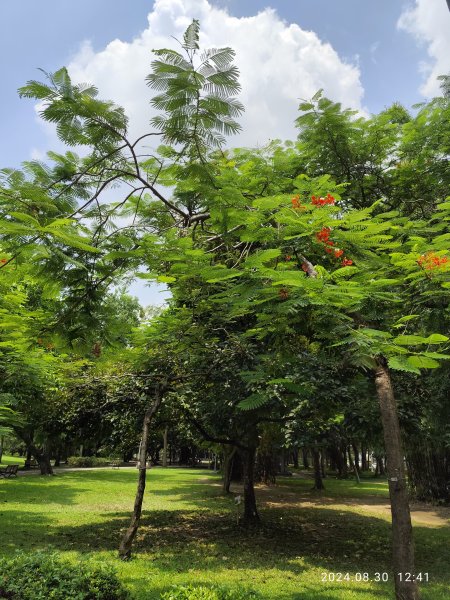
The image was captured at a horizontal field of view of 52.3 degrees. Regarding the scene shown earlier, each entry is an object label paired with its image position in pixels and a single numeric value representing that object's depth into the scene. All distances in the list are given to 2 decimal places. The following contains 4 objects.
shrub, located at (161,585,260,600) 4.48
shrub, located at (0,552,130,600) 4.76
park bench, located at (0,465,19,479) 25.72
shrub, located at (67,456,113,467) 39.34
